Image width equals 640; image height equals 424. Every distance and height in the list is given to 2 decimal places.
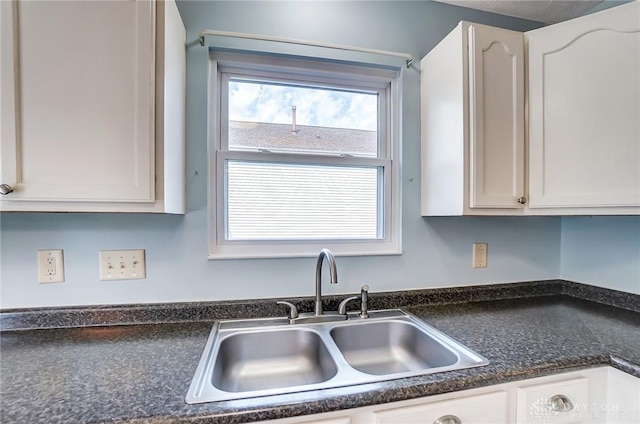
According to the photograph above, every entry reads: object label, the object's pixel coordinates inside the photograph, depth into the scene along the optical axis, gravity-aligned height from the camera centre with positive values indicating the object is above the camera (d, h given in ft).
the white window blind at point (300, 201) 4.33 +0.11
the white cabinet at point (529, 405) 2.39 -1.81
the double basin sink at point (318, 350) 3.17 -1.76
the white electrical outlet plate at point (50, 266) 3.56 -0.71
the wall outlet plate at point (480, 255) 4.89 -0.83
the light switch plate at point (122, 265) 3.71 -0.73
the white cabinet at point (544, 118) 3.58 +1.19
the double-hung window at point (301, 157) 4.28 +0.79
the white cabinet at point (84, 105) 2.71 +1.03
